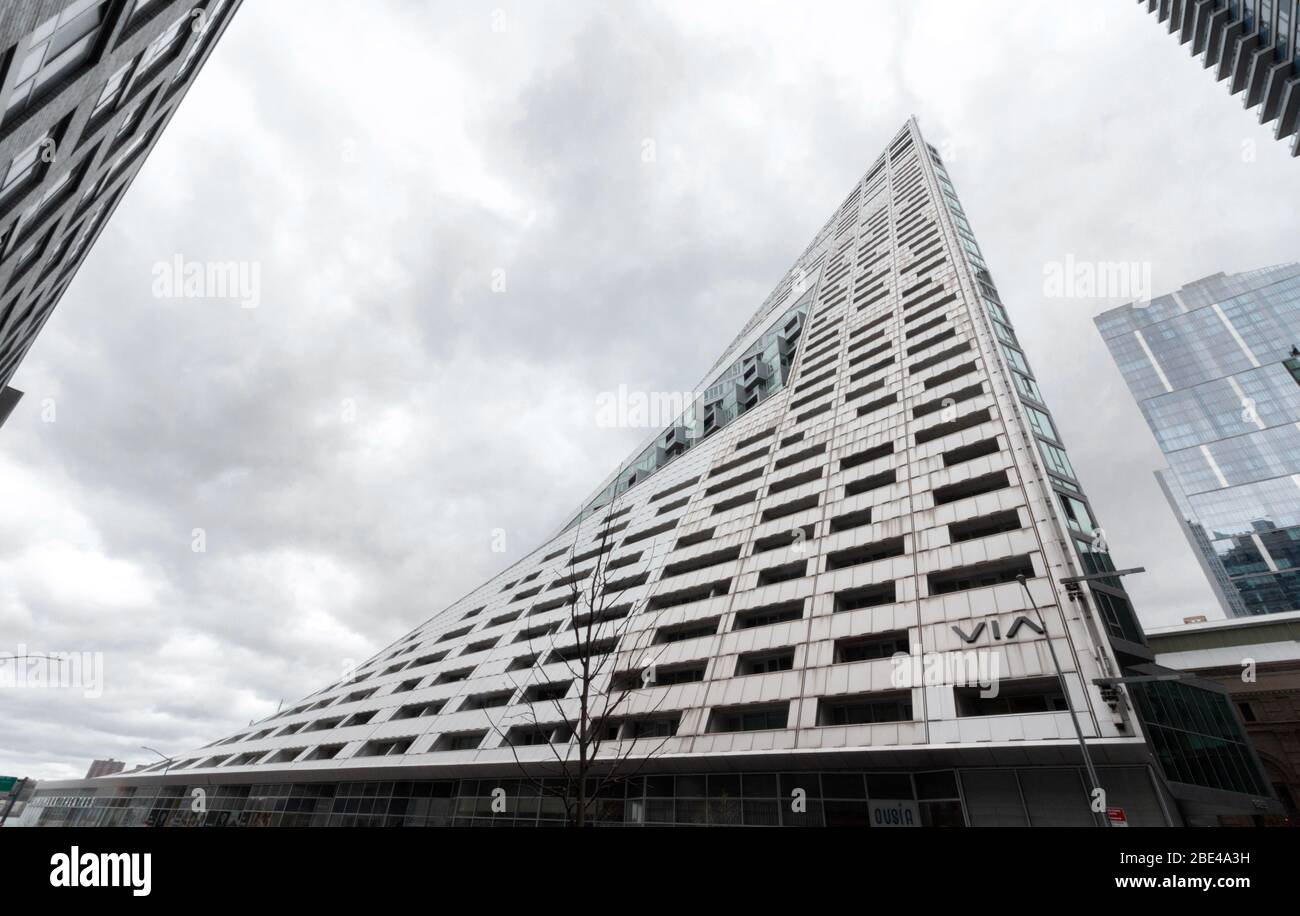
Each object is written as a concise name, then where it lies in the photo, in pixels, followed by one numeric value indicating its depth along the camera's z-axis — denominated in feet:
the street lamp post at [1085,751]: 51.11
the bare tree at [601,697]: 82.64
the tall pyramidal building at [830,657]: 62.03
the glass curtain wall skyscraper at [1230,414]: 390.62
